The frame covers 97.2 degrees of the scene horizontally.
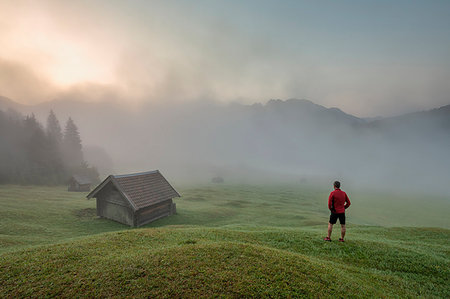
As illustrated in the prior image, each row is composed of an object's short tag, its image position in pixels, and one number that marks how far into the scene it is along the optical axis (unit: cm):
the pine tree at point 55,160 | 5974
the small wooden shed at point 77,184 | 5278
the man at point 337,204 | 1128
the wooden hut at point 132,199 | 2597
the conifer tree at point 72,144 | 8041
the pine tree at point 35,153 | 5641
